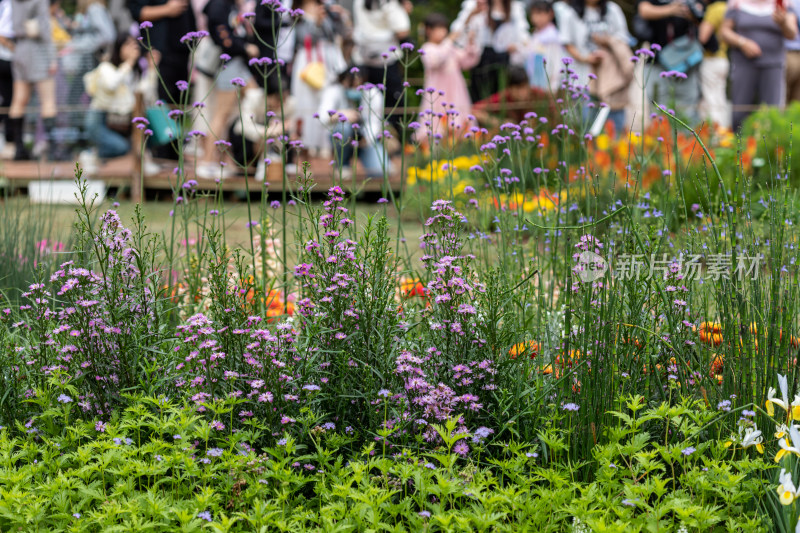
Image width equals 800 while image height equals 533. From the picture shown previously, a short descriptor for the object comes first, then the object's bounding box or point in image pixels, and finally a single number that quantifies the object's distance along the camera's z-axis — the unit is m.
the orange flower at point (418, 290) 5.98
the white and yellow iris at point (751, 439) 4.49
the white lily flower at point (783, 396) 4.37
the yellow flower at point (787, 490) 4.06
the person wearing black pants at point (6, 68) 19.91
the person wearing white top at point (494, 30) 19.89
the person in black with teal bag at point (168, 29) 18.12
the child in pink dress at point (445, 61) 19.70
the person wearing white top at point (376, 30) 18.61
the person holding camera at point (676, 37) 18.78
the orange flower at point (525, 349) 5.76
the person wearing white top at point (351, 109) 18.45
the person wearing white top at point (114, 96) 19.55
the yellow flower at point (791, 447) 4.21
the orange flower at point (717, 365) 5.84
